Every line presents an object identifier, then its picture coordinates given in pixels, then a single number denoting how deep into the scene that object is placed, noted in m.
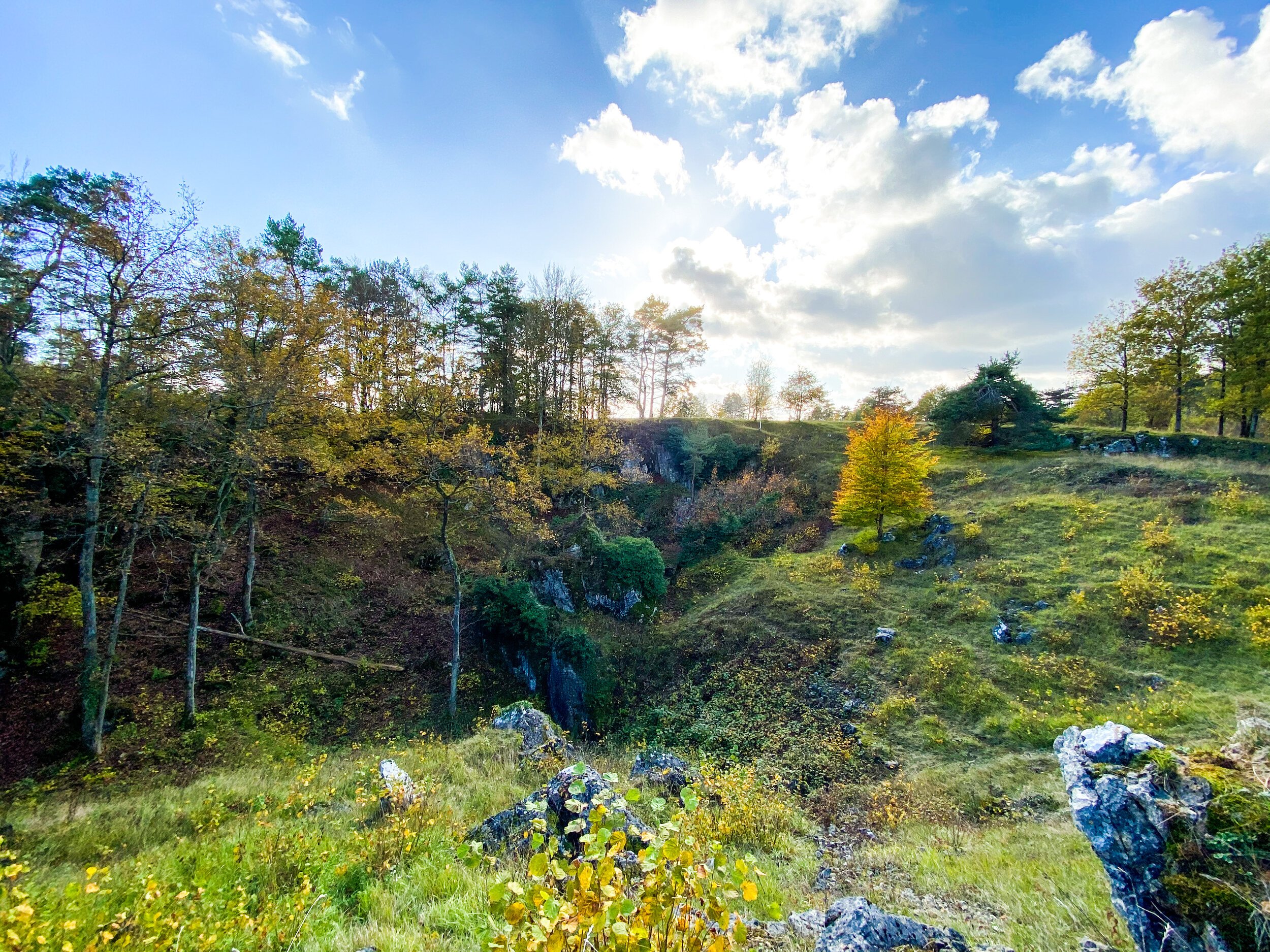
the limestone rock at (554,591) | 18.02
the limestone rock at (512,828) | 5.05
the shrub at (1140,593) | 11.42
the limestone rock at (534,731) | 9.33
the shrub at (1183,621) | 10.32
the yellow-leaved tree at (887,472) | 17.97
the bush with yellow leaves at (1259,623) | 9.61
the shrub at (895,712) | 10.84
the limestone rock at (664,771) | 8.21
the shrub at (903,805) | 8.05
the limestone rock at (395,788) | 6.23
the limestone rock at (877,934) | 3.38
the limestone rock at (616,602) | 18.27
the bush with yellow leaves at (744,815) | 6.54
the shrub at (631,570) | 18.41
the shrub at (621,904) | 1.67
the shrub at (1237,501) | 13.94
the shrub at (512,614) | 15.41
